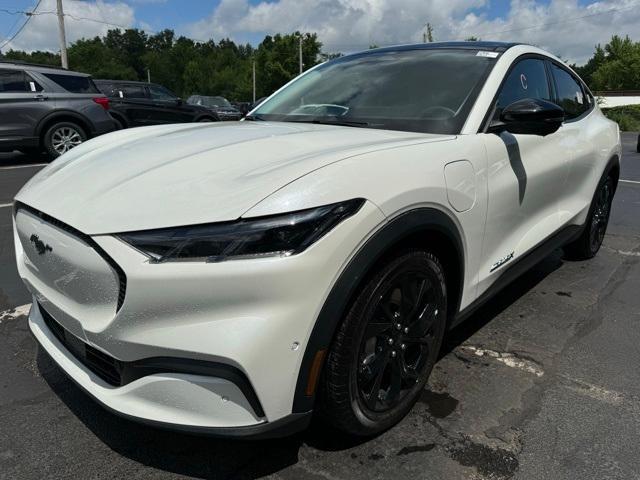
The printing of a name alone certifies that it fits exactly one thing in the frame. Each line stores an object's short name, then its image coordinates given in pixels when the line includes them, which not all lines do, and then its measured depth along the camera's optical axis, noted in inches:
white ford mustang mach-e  62.1
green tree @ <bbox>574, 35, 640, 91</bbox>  2878.9
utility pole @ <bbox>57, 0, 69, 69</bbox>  956.6
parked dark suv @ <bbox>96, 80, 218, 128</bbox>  502.3
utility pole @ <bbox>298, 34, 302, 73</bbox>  2024.4
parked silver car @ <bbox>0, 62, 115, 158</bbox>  358.3
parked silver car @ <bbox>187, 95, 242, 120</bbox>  938.7
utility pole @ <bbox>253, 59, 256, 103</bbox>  2514.8
